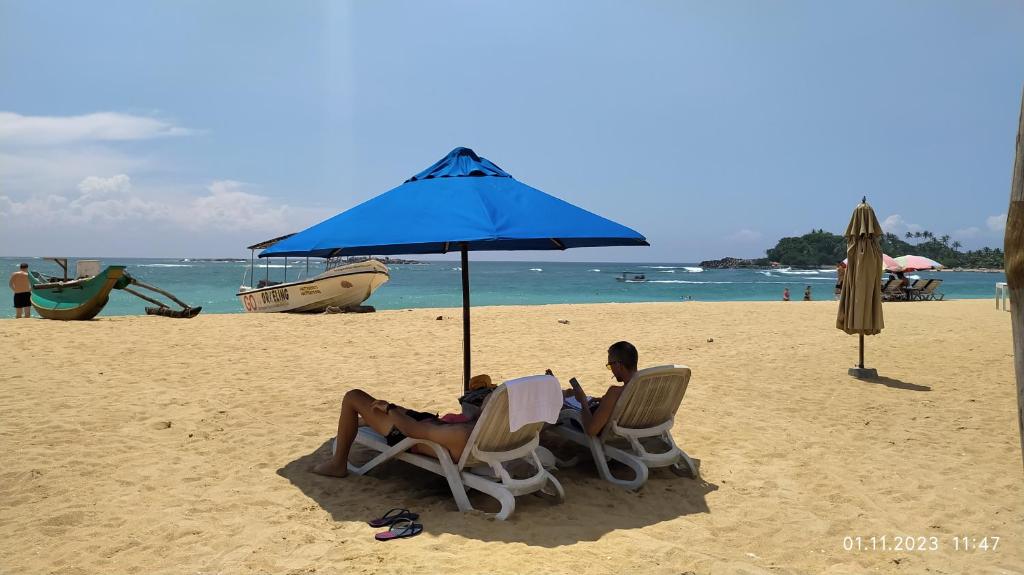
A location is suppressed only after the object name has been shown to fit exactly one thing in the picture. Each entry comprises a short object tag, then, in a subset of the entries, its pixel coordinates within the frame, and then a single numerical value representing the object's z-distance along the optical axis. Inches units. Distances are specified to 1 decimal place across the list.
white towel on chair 139.9
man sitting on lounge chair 164.4
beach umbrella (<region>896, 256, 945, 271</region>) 980.6
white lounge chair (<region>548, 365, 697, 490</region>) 162.4
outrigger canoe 554.3
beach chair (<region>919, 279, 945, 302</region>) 1058.7
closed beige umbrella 304.3
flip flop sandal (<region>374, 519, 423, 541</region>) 131.3
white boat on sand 750.5
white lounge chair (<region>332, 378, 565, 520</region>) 140.6
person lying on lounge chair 149.9
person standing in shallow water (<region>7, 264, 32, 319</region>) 616.4
